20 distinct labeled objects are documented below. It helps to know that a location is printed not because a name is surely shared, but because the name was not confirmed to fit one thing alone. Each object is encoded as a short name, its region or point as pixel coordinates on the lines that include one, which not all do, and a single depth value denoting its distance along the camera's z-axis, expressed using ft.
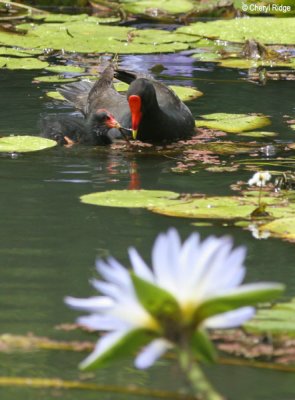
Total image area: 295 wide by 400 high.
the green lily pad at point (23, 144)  44.73
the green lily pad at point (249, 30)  77.46
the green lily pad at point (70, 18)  85.15
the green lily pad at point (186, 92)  58.65
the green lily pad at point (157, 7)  92.43
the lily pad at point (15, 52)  70.85
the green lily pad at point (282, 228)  31.17
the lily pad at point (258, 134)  50.47
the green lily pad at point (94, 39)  73.82
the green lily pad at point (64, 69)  65.98
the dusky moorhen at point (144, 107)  49.73
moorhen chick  49.11
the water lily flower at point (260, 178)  35.14
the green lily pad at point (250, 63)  69.87
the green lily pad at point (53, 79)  63.16
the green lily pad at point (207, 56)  72.74
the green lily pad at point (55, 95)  58.75
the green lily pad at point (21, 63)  66.44
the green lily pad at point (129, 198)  34.50
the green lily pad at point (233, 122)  51.47
